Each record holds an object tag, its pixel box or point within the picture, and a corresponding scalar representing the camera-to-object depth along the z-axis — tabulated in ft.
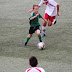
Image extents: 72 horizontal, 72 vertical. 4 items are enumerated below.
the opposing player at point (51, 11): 63.09
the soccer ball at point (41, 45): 55.77
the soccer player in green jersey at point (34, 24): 57.02
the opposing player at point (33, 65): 31.24
